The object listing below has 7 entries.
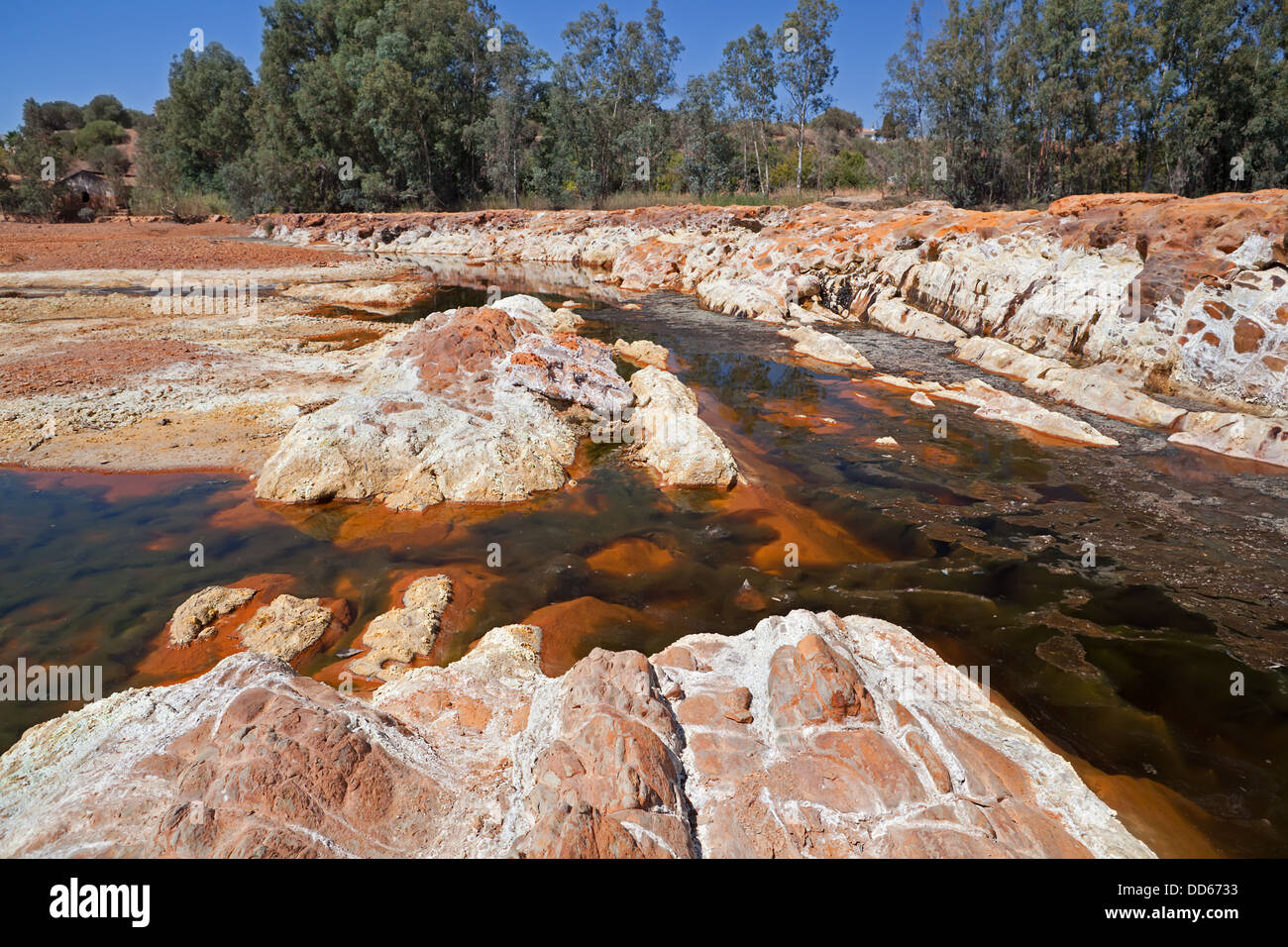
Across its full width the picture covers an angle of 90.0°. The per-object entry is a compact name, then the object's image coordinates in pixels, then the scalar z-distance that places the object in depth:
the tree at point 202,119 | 52.03
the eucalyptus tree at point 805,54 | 33.75
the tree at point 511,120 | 42.28
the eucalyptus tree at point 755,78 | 37.31
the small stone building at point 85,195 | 43.28
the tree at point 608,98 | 43.44
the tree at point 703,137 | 40.25
